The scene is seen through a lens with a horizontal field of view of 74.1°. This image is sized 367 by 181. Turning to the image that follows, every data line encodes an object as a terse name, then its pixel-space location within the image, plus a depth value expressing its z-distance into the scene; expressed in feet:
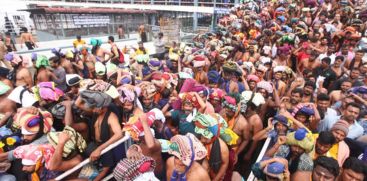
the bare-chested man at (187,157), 6.83
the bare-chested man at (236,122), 10.57
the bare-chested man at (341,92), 13.53
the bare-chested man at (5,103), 11.10
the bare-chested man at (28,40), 31.35
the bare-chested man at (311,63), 18.97
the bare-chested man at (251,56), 20.96
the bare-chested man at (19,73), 15.05
